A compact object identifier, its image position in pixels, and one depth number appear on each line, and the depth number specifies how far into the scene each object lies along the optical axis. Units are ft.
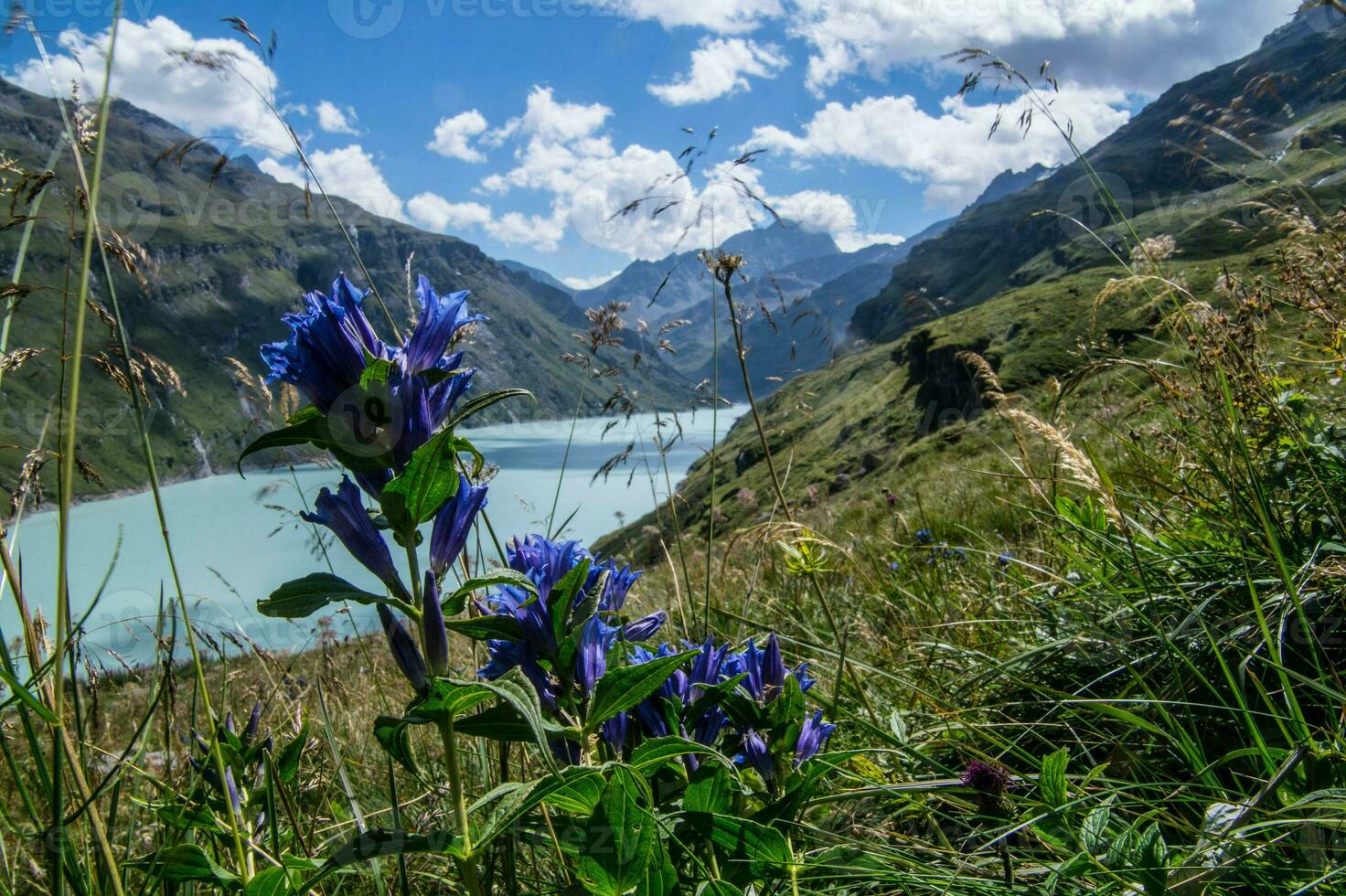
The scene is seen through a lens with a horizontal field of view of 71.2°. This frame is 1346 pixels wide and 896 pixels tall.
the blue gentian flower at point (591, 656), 1.04
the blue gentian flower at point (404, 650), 0.93
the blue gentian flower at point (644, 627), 1.21
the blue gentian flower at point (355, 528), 0.97
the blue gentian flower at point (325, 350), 0.95
